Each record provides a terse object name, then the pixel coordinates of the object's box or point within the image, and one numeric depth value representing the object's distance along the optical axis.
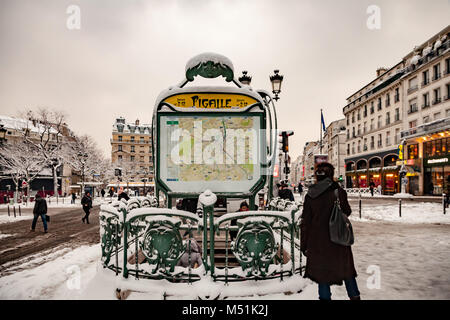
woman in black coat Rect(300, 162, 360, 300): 2.95
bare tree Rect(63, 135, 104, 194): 34.59
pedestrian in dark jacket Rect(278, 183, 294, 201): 11.96
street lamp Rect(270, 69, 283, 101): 10.50
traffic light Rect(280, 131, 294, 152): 9.55
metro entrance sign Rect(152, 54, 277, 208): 4.99
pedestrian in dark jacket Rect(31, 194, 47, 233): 10.88
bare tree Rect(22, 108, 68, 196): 30.95
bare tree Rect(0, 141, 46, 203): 32.12
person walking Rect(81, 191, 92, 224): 13.16
